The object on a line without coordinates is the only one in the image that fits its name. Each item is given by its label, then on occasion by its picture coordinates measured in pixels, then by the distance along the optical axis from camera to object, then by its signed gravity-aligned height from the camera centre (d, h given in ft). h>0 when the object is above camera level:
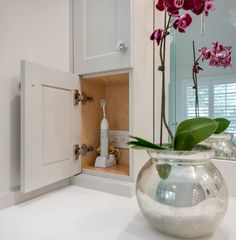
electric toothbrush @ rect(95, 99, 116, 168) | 3.94 -0.52
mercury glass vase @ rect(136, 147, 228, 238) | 1.95 -0.68
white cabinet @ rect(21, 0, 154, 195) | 2.89 +0.33
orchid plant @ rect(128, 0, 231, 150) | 2.02 -0.03
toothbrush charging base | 3.92 -0.74
